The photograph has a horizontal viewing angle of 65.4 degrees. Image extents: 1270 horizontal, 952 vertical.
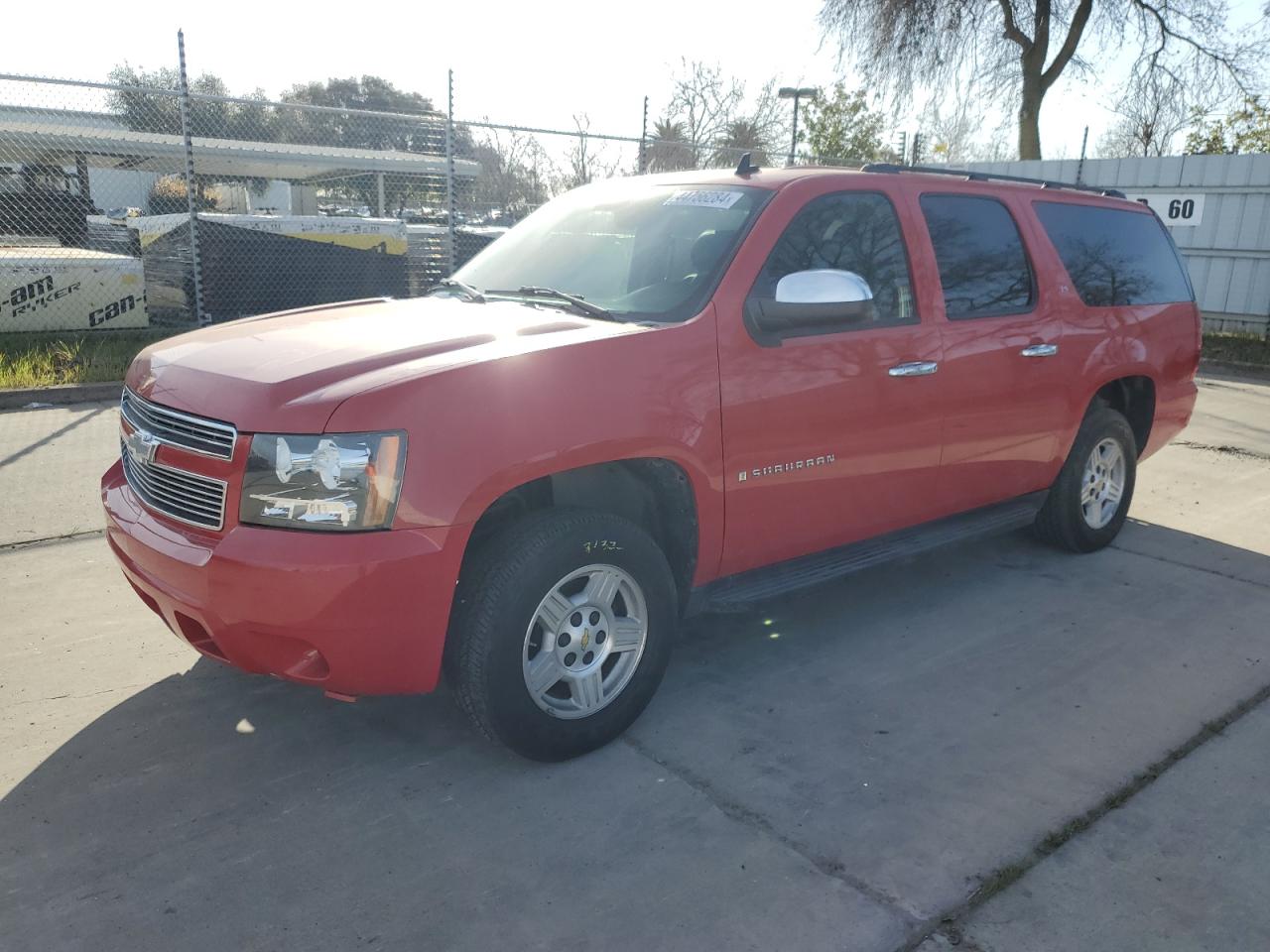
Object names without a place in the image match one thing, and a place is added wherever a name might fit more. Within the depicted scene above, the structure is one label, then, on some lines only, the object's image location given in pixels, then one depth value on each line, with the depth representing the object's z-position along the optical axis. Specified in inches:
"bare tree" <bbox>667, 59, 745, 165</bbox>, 1252.5
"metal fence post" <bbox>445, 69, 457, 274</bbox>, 417.1
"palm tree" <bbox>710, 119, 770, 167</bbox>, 1197.7
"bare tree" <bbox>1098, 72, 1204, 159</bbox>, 802.8
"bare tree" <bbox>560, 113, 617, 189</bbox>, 604.3
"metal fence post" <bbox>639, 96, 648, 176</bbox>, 468.4
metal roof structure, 531.2
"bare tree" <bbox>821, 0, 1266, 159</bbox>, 778.8
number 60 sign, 581.3
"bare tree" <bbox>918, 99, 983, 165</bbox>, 866.8
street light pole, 507.4
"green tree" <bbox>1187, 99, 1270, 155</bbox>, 1045.8
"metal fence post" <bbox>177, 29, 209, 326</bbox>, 374.8
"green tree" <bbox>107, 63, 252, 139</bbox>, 443.6
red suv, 106.9
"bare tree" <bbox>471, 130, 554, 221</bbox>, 527.8
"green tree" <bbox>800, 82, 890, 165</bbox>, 1216.8
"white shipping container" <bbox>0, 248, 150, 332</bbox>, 421.1
